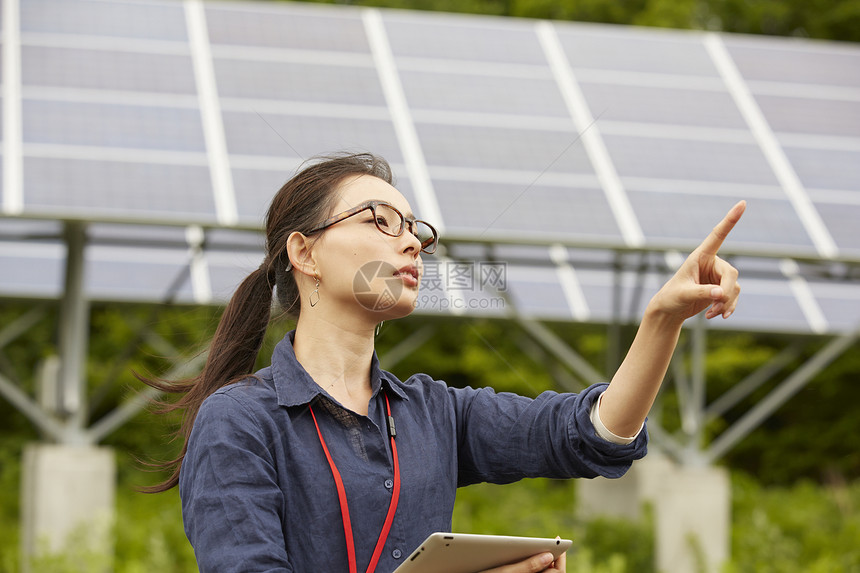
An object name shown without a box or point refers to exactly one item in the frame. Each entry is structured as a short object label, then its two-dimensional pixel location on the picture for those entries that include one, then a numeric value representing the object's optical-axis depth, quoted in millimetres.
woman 3723
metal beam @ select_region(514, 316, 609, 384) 13445
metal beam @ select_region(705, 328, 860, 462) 16406
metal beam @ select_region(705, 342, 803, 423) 18656
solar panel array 14461
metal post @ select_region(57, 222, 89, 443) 16859
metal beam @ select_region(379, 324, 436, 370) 22705
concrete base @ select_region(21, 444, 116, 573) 16984
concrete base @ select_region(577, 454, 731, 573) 17422
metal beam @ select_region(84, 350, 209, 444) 17484
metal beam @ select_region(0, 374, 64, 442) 17000
